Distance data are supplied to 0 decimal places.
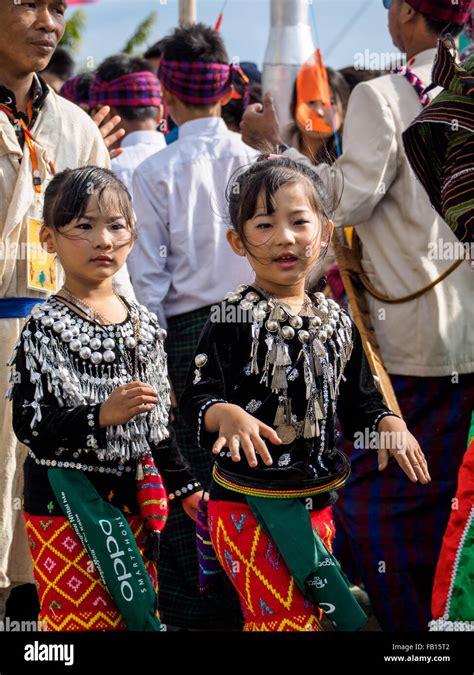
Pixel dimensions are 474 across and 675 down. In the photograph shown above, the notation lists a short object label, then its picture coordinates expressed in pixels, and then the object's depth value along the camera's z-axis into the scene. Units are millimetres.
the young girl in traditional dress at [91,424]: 5801
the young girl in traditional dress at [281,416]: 5773
